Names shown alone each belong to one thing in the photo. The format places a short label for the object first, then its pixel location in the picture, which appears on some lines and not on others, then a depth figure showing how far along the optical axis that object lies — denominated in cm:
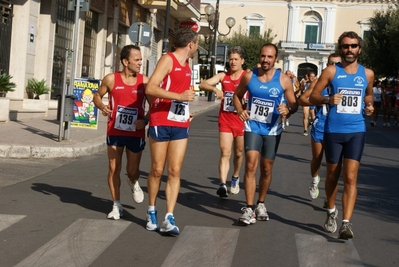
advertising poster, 1741
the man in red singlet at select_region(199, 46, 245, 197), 1005
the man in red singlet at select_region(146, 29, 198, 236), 735
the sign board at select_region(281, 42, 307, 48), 9362
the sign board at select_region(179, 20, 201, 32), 3212
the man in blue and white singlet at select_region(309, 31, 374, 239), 757
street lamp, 4012
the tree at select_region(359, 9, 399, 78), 5509
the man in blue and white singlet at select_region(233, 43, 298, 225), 826
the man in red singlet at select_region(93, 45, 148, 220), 819
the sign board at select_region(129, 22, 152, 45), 2044
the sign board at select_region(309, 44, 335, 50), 9219
